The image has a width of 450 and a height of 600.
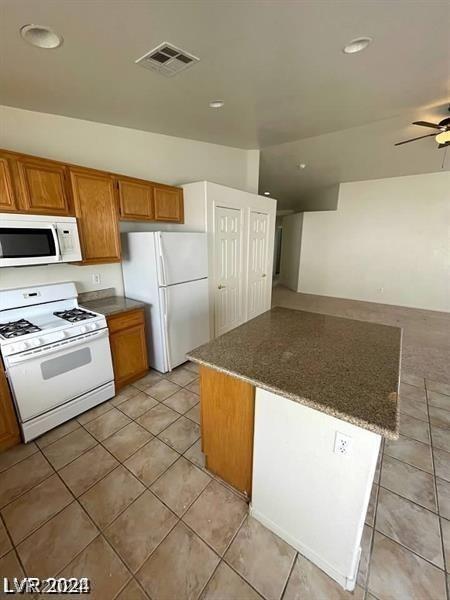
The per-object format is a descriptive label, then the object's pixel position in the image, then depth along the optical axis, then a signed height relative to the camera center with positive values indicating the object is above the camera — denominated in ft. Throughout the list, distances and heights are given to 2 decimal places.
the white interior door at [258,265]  13.23 -1.60
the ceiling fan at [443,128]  9.03 +3.94
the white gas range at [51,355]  6.16 -3.11
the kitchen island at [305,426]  3.38 -2.86
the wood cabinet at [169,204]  9.59 +1.24
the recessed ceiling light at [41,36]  4.54 +3.65
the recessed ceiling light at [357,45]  5.29 +4.05
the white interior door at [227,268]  11.14 -1.47
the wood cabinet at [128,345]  8.32 -3.72
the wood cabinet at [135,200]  8.48 +1.22
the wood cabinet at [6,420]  6.05 -4.46
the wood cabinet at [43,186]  6.30 +1.25
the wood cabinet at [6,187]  5.94 +1.11
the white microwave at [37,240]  6.15 -0.13
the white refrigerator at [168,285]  8.75 -1.80
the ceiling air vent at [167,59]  5.37 +3.90
